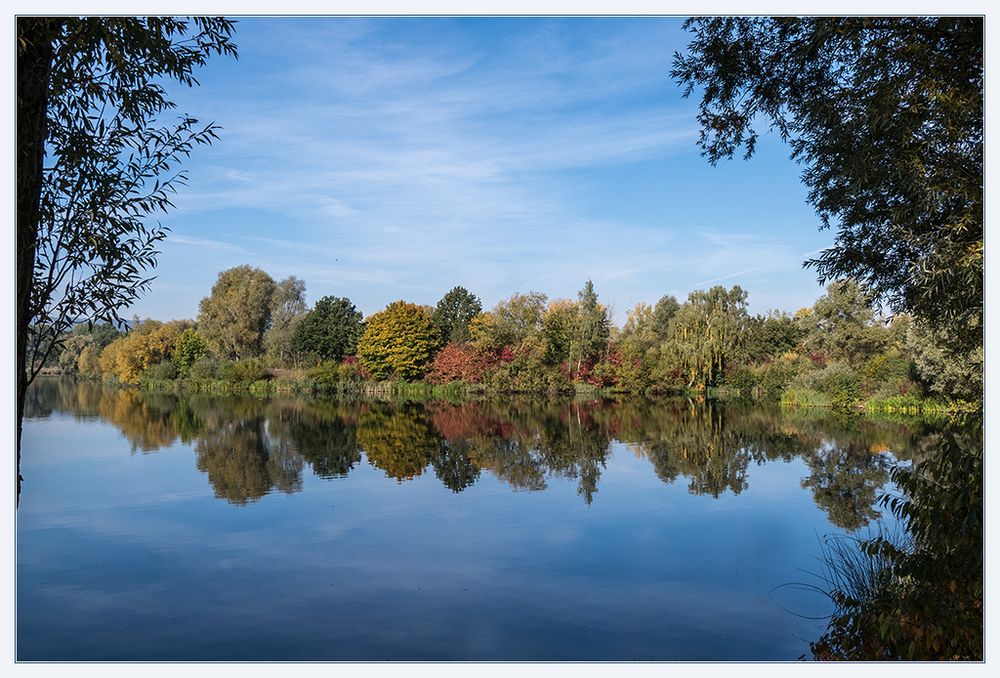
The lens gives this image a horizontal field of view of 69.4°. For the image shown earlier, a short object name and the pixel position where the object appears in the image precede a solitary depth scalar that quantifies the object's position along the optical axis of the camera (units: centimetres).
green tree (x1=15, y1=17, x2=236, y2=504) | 390
